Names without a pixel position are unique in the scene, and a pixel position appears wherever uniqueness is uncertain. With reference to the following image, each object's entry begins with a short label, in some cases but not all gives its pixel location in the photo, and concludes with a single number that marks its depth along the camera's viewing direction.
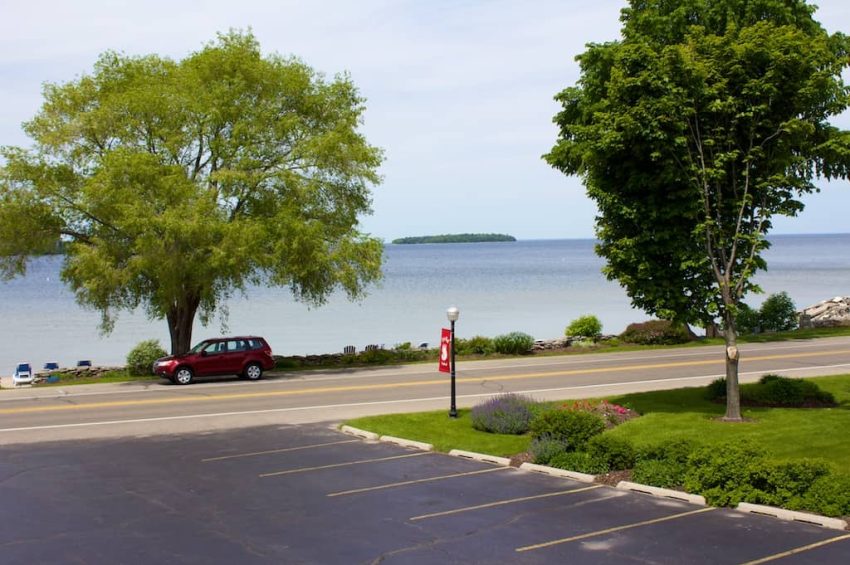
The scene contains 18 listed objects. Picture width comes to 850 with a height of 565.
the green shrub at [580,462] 16.00
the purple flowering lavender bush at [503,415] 20.31
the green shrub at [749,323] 48.19
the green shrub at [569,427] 17.14
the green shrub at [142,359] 34.84
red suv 31.34
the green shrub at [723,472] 13.70
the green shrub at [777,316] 48.69
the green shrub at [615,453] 15.93
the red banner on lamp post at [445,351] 22.83
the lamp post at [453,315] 21.28
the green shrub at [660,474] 14.80
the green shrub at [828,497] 12.60
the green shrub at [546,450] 16.91
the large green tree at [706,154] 19.61
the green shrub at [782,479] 13.27
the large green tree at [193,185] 31.20
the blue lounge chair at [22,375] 34.76
